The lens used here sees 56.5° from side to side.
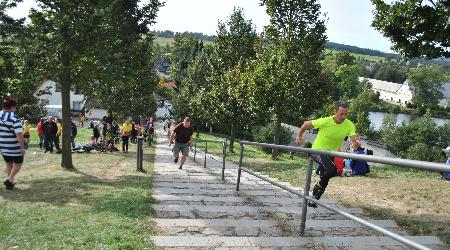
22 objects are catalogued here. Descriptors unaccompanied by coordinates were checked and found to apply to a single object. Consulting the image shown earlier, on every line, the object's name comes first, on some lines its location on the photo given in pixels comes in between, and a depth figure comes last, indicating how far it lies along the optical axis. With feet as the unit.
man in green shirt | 20.88
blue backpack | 40.23
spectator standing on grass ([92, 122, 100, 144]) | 73.45
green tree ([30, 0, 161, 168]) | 39.91
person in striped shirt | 26.71
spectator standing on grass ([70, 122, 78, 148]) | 68.07
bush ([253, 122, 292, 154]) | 150.51
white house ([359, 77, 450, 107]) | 421.59
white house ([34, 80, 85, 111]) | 216.95
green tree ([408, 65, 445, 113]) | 380.37
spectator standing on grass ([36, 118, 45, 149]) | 70.98
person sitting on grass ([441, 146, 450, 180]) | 37.67
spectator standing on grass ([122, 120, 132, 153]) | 70.28
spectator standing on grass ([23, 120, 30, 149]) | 72.43
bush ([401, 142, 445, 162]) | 124.57
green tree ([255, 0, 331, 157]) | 83.97
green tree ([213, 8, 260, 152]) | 92.84
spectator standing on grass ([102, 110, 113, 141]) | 69.67
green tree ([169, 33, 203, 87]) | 269.64
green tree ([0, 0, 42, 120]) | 40.80
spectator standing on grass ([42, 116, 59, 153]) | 64.28
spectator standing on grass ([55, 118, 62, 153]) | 66.17
